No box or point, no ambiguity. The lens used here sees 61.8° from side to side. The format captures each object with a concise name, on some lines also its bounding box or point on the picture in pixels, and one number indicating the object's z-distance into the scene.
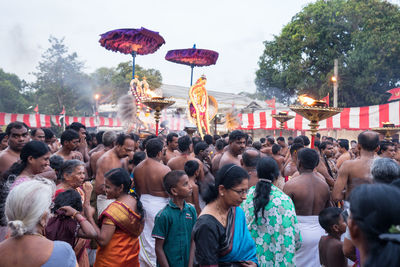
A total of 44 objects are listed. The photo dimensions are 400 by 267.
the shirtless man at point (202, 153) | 6.63
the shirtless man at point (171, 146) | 6.86
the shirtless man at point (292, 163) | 5.89
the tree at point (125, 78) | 35.25
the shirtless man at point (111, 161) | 4.90
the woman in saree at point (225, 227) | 2.39
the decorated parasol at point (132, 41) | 12.76
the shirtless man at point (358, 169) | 4.33
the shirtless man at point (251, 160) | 4.77
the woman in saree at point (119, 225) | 3.06
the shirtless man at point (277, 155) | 7.51
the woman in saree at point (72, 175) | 3.44
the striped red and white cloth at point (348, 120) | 15.30
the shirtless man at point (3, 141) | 6.44
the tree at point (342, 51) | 22.09
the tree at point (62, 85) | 41.22
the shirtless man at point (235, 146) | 5.68
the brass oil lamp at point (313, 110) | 5.48
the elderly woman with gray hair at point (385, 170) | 2.98
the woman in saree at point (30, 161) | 3.49
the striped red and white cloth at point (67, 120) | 22.07
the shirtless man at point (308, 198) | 3.96
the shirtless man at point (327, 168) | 5.34
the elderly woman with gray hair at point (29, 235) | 1.92
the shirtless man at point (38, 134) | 6.04
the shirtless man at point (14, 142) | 4.48
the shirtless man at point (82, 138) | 6.38
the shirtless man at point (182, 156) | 5.86
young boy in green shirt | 3.09
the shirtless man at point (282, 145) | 9.43
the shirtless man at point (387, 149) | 6.04
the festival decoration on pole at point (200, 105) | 13.20
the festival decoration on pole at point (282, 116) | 11.66
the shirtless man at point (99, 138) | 7.14
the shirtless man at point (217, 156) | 6.49
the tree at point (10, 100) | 42.66
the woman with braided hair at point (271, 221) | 3.35
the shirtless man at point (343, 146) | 8.27
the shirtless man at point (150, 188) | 4.86
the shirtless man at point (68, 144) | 5.11
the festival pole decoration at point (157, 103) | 8.36
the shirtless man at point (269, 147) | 8.77
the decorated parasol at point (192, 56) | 15.10
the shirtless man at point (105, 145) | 5.84
